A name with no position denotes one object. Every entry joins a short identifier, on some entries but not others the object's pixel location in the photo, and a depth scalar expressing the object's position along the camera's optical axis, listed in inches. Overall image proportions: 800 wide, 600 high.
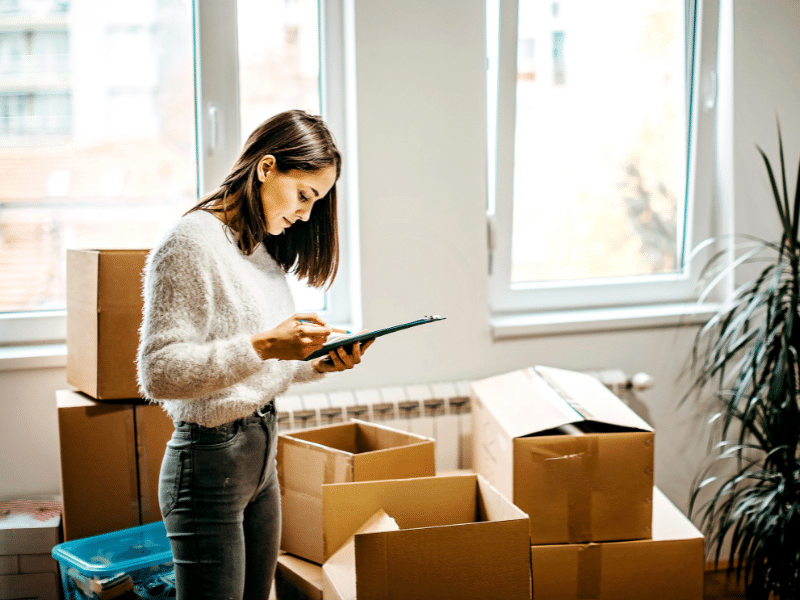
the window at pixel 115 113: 81.9
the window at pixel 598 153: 95.7
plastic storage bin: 58.4
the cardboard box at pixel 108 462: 65.1
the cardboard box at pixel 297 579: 64.9
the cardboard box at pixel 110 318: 64.6
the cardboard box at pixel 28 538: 67.1
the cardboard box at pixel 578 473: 64.7
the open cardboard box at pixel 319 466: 64.7
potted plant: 79.7
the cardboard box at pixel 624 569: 65.5
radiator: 83.0
